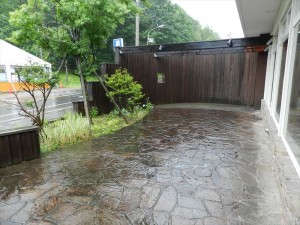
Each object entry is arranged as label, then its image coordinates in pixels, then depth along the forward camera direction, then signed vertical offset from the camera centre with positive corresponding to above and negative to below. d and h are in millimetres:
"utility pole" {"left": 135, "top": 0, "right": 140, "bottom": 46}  14298 +2974
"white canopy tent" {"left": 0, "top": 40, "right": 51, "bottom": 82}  17875 +1511
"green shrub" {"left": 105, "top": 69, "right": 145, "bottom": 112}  8352 -491
